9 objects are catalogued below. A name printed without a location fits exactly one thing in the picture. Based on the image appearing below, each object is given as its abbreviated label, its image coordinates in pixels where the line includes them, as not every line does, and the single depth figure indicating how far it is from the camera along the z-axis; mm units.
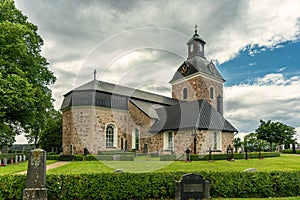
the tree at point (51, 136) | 32531
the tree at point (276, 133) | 39031
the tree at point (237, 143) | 27362
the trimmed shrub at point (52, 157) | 20100
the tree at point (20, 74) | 16594
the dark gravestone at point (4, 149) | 24781
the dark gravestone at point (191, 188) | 7743
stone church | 20766
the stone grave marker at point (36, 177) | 7578
